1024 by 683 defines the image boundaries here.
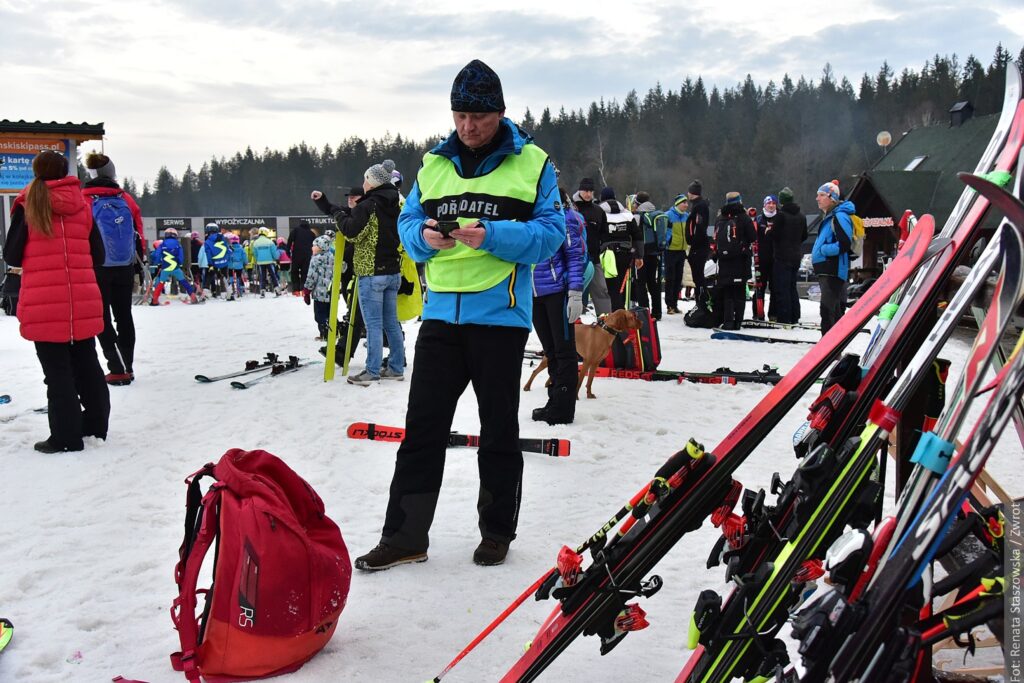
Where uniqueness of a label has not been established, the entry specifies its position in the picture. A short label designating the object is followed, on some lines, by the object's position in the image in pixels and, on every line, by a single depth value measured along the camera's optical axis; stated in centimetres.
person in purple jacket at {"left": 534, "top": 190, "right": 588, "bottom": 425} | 599
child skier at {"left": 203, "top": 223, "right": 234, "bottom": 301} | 1995
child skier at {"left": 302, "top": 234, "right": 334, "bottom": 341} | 915
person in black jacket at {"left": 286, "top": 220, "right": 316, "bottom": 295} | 1171
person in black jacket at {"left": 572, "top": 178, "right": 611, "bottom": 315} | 898
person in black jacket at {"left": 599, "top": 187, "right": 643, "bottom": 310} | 1058
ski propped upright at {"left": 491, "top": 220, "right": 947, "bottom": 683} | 217
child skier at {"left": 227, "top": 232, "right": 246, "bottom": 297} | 2108
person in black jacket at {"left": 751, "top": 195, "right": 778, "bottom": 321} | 1268
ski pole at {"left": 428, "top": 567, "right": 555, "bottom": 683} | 238
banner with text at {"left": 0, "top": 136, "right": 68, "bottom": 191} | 1603
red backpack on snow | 237
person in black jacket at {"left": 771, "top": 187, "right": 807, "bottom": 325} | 1183
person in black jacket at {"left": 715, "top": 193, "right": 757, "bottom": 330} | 1171
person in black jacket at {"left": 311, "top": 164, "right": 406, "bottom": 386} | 717
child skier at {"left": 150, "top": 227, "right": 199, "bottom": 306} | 1748
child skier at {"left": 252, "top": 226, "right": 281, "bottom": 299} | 2227
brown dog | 695
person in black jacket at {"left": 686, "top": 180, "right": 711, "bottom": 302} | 1273
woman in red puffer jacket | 500
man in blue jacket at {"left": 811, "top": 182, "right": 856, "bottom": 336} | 897
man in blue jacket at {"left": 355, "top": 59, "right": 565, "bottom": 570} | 323
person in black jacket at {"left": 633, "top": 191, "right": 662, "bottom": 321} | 1283
